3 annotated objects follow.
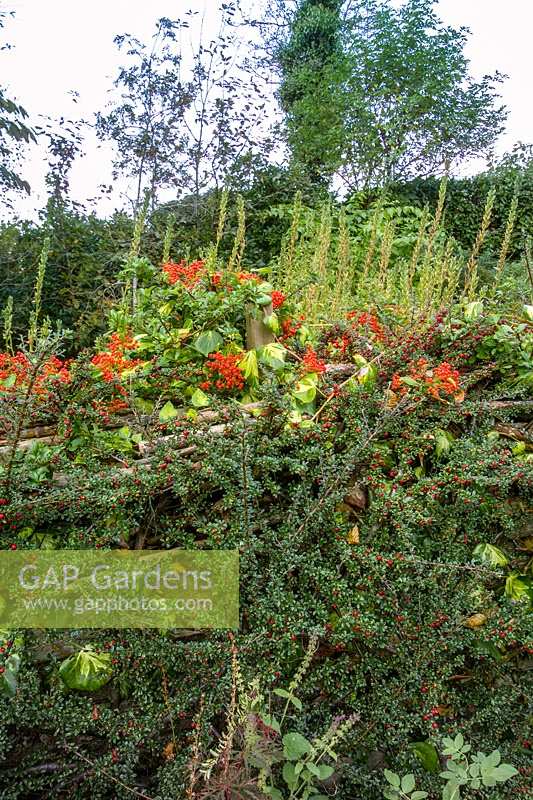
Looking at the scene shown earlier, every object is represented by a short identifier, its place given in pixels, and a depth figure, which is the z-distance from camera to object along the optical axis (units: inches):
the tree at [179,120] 264.2
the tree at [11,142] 177.2
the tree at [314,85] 343.6
